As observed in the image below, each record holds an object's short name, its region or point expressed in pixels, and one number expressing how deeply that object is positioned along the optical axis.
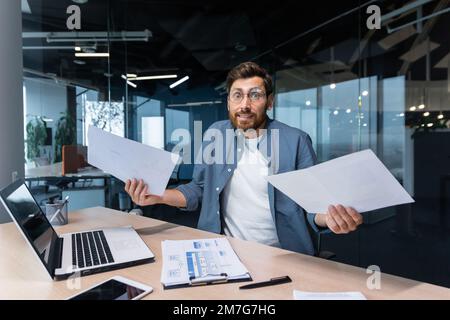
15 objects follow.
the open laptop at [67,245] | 0.97
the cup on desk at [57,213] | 1.56
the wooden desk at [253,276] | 0.84
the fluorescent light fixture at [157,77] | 4.24
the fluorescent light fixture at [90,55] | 3.81
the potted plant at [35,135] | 3.59
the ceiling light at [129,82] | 4.09
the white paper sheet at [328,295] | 0.82
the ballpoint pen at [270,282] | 0.88
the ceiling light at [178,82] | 4.45
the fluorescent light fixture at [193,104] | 4.44
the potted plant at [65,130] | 3.72
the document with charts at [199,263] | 0.92
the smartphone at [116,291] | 0.82
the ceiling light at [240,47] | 4.32
